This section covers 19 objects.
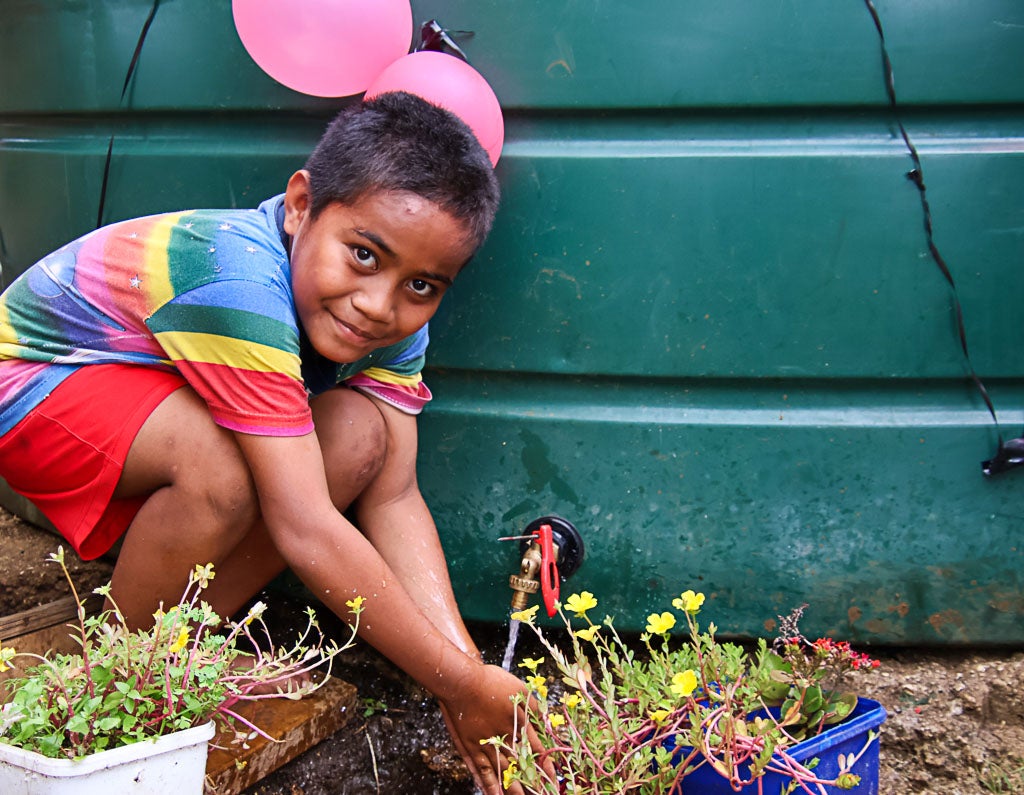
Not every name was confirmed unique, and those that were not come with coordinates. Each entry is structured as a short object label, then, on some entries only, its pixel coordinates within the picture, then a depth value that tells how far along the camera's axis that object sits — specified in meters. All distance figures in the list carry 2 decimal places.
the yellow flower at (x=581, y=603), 1.06
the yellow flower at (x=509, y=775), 1.06
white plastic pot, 0.95
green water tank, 1.52
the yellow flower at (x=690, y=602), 1.07
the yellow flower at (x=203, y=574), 1.05
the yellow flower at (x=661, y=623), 1.06
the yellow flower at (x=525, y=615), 1.11
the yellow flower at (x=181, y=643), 1.01
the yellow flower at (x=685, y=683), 0.95
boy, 1.32
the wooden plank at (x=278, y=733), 1.31
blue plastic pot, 1.11
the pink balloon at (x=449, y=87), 1.43
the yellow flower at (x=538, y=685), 1.08
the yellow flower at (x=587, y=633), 1.09
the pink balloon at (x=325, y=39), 1.43
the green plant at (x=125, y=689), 0.98
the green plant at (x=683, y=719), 1.03
